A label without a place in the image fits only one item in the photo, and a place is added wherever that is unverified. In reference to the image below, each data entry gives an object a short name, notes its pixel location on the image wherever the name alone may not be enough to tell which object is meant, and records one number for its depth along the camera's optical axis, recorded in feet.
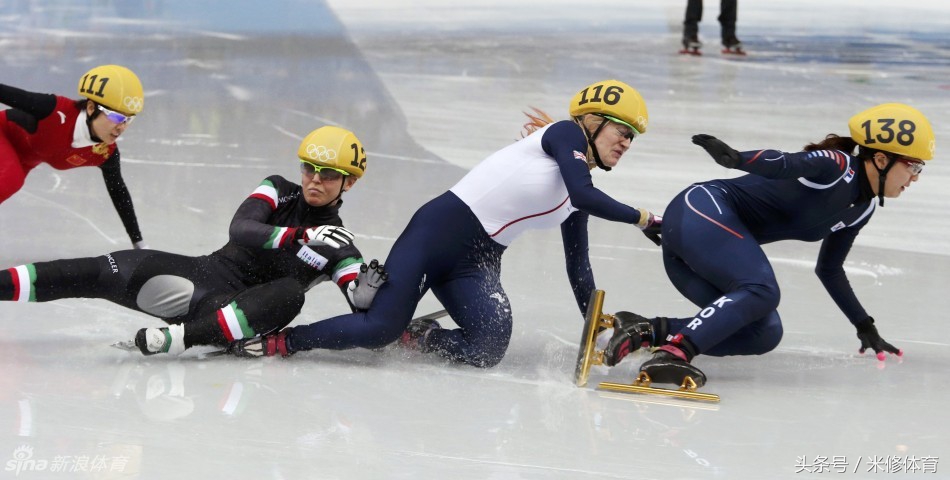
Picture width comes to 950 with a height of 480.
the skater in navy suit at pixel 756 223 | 26.66
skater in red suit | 33.42
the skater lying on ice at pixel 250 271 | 26.61
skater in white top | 27.25
